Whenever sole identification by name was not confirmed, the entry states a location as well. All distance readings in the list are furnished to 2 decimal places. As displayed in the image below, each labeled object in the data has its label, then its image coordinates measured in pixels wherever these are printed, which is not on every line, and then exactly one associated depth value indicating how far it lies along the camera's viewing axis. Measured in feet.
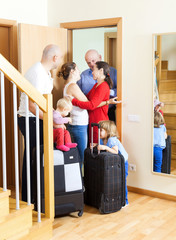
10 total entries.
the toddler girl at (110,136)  12.32
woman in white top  13.22
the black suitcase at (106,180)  11.68
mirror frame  12.86
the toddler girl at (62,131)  11.12
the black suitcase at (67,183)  10.95
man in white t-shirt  10.87
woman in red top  13.07
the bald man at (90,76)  13.99
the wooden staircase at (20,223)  8.82
